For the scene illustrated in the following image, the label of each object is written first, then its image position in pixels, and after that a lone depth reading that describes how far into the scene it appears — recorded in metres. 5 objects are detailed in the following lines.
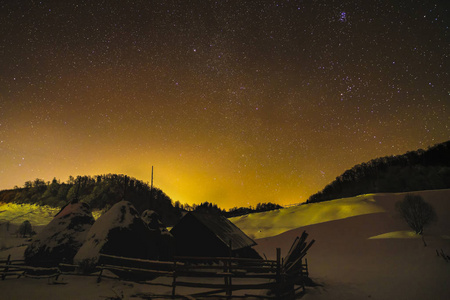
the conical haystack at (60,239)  14.28
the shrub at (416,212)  29.61
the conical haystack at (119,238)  13.44
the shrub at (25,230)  45.76
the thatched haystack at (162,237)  16.85
